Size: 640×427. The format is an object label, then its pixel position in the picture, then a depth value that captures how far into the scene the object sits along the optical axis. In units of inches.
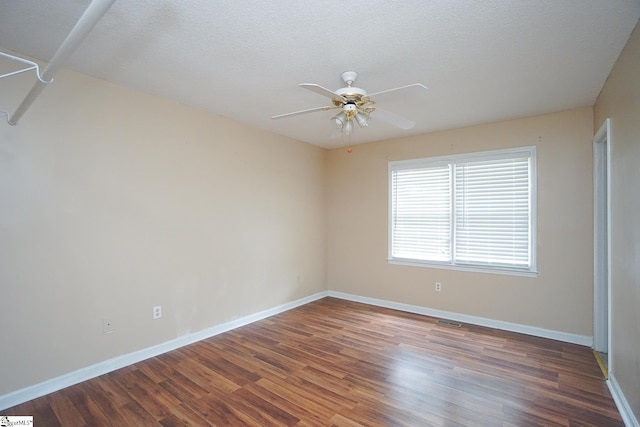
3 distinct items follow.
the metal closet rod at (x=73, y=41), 44.1
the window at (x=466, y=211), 143.6
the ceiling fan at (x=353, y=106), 84.3
